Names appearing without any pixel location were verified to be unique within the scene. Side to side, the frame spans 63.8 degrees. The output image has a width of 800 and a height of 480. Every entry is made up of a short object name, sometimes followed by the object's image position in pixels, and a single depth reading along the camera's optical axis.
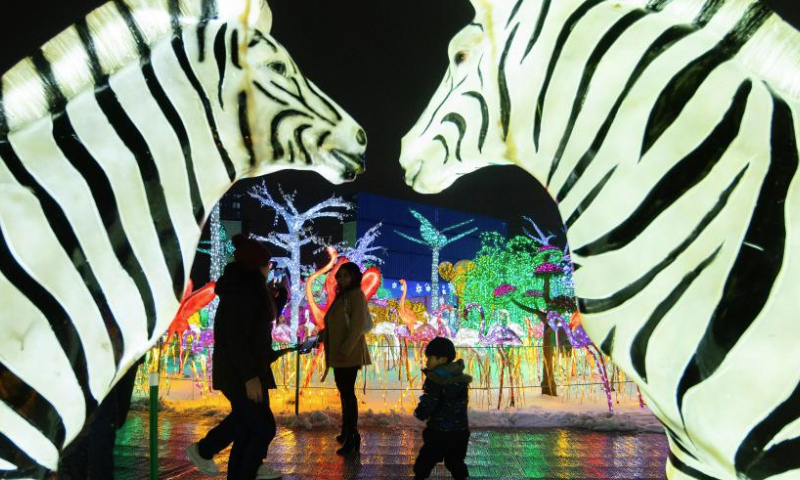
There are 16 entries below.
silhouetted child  4.67
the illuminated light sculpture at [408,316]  12.33
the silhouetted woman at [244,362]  3.88
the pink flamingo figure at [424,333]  10.87
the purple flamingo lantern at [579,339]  7.65
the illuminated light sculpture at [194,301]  8.28
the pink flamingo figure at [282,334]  10.90
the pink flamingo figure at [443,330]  12.60
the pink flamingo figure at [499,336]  9.30
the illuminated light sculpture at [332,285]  9.27
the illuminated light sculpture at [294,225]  14.57
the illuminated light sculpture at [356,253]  19.23
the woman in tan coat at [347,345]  5.71
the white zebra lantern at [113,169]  1.45
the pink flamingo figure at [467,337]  11.06
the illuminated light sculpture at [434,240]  25.62
